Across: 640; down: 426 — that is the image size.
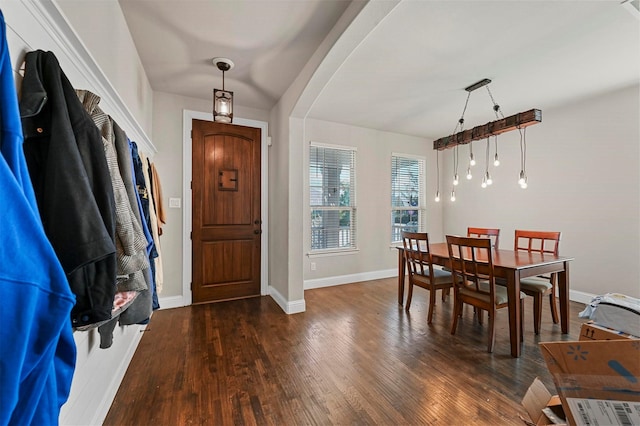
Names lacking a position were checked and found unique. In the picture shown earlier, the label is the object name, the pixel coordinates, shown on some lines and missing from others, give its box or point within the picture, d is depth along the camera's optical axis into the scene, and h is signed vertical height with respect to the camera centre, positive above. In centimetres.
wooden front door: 328 -1
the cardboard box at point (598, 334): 91 -43
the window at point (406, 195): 487 +33
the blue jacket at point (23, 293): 53 -18
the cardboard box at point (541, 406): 84 -64
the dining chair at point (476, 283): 220 -66
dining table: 212 -50
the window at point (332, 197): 418 +24
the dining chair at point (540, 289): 249 -72
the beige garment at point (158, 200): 227 +10
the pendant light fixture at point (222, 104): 243 +98
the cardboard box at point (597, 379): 70 -46
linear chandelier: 234 +84
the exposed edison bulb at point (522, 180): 261 +32
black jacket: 75 +9
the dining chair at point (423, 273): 278 -68
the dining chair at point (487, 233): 335 -27
